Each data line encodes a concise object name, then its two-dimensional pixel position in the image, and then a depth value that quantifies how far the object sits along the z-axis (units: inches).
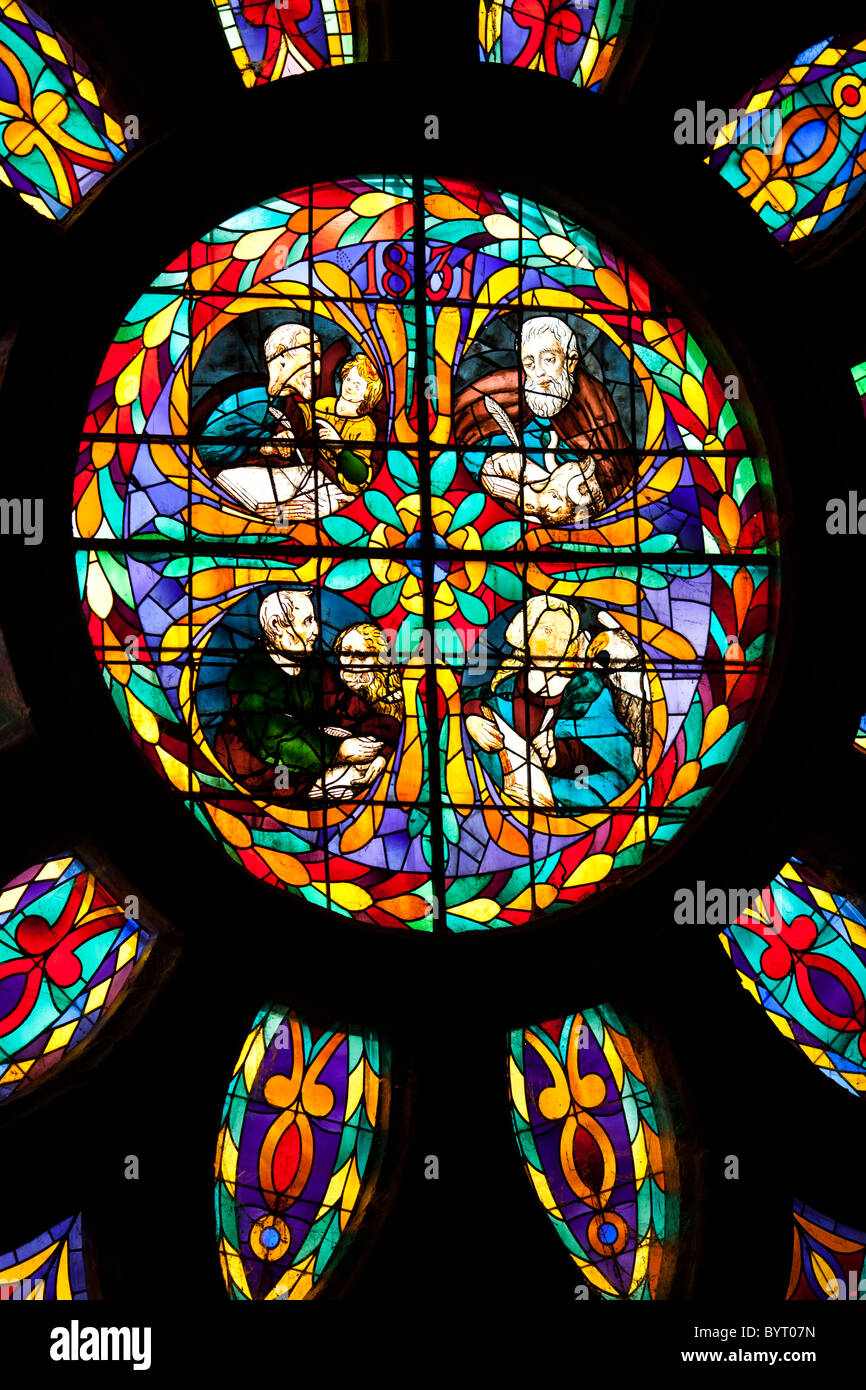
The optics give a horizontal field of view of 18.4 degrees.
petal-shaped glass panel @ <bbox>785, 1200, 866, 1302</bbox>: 393.1
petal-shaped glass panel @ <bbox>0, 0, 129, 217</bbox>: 412.5
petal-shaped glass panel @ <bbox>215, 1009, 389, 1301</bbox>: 386.3
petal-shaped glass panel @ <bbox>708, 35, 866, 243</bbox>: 435.8
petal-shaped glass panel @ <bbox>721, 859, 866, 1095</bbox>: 410.6
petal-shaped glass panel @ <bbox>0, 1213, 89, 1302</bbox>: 374.9
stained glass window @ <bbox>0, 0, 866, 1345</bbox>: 387.5
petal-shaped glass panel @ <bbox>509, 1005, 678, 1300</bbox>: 394.0
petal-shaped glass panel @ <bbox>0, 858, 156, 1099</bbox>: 388.2
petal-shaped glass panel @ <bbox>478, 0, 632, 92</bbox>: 434.6
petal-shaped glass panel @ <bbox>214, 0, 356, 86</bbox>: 425.1
